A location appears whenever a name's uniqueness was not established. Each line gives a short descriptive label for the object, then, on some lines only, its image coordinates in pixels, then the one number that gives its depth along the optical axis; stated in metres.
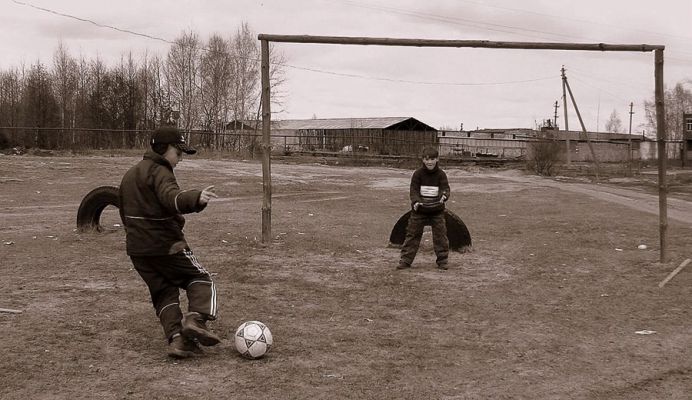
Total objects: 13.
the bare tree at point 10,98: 53.00
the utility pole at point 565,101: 48.16
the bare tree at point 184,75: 58.50
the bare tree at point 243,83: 56.81
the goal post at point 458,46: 10.30
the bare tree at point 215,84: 57.41
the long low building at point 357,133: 51.03
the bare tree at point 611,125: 137.75
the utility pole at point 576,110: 38.16
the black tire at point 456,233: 11.40
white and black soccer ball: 5.57
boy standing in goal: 9.78
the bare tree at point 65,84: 55.41
